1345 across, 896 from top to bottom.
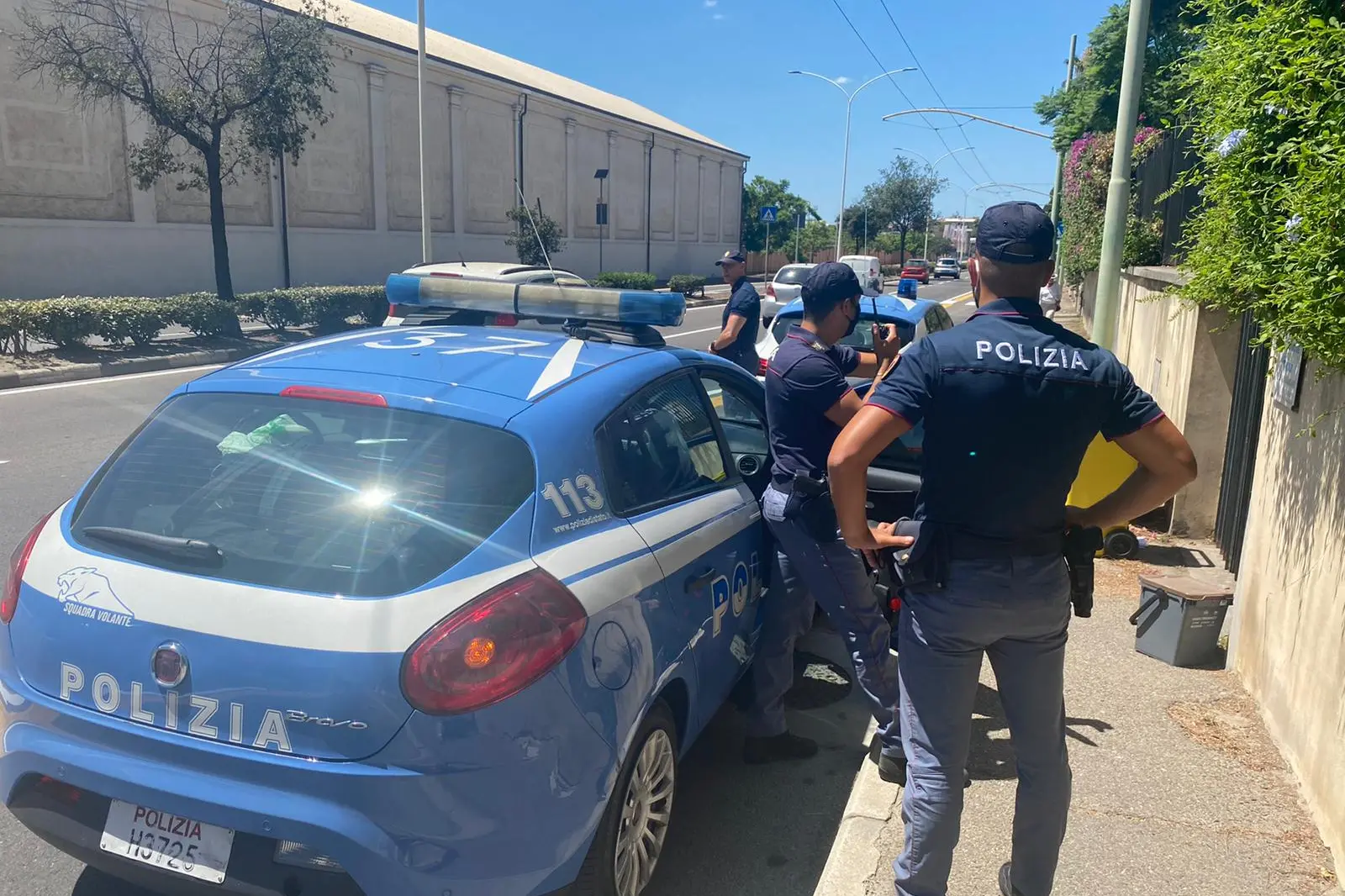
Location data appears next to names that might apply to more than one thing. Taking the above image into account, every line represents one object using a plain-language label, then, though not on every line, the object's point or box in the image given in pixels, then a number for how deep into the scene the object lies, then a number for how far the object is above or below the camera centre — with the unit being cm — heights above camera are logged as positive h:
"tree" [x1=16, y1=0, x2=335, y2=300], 1759 +359
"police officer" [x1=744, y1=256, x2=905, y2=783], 332 -83
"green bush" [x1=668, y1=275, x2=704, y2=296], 3750 -53
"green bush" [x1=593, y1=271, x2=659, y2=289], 3591 -40
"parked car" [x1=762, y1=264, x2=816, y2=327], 2052 -37
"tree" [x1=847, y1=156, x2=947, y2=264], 7869 +633
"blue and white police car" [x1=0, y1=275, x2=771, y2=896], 203 -86
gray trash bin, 448 -159
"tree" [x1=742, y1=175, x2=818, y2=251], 7462 +572
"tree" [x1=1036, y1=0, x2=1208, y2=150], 1770 +435
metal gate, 541 -97
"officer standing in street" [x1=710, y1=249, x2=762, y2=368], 782 -46
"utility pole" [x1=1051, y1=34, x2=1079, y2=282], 2918 +342
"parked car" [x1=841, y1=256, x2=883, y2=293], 2783 +13
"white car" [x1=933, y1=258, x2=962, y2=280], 7519 +63
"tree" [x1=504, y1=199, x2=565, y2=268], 3177 +106
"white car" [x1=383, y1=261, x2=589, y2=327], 882 -5
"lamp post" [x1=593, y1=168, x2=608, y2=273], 3503 +221
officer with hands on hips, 232 -57
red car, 5288 +28
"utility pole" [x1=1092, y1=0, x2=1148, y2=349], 806 +80
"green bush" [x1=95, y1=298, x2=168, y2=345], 1488 -98
